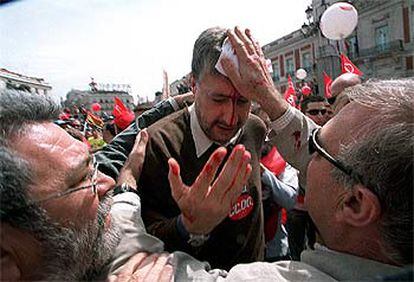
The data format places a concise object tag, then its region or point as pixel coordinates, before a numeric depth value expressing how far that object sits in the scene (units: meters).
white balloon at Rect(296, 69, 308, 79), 13.63
